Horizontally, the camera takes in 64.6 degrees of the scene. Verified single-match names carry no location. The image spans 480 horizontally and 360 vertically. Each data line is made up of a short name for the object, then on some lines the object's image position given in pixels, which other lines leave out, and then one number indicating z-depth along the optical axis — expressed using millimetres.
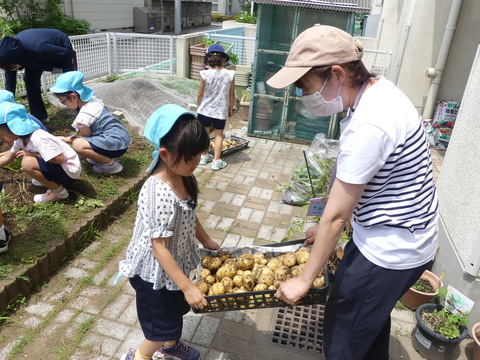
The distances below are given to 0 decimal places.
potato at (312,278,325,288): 2147
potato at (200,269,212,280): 2573
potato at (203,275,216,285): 2539
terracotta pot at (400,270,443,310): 3104
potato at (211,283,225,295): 2381
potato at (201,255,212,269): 2635
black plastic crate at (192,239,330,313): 2068
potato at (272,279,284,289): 2329
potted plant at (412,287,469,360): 2695
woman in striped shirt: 1542
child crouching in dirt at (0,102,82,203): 3510
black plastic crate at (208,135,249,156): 6129
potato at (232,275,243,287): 2469
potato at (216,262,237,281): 2525
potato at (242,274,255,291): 2438
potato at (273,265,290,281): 2398
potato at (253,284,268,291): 2379
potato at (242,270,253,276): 2512
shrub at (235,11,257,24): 18266
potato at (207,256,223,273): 2605
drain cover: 2857
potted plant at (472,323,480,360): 2668
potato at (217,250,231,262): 2671
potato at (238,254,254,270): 2605
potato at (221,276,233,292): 2449
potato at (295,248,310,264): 2482
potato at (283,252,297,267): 2518
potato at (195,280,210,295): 2430
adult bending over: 5387
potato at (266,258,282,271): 2539
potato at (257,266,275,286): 2424
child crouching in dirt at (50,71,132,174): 4301
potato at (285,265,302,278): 2397
